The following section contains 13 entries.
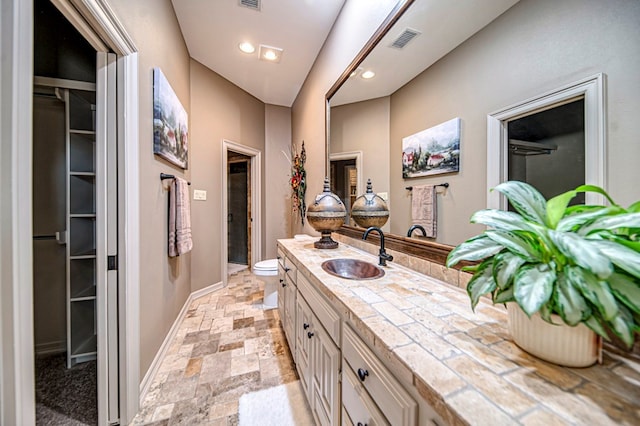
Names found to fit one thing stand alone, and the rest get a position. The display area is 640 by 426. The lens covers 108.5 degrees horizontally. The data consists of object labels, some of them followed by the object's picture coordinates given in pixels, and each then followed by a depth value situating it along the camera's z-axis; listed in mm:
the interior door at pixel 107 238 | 1187
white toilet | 2479
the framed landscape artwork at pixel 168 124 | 1632
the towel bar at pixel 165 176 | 1767
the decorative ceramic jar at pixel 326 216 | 1761
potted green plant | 410
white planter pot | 483
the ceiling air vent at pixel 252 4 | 1979
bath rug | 1244
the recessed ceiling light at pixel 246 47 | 2487
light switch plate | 2773
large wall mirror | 1045
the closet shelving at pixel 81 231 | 1646
